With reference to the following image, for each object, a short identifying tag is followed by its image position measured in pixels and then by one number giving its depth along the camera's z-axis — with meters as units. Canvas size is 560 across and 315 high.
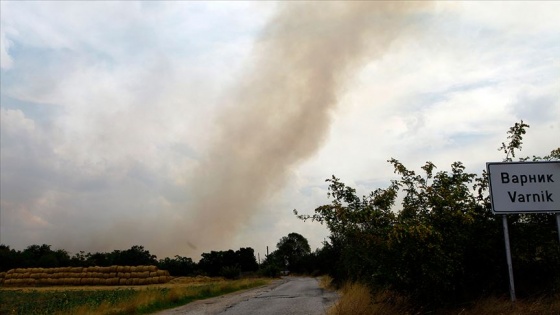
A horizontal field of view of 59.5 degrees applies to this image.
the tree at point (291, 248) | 152.62
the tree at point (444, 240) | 9.41
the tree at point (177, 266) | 95.43
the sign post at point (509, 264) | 9.30
